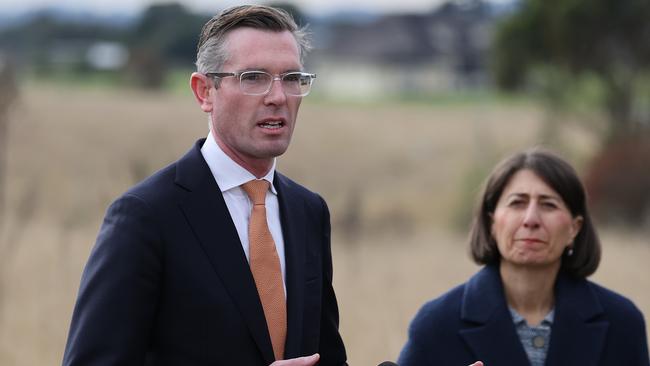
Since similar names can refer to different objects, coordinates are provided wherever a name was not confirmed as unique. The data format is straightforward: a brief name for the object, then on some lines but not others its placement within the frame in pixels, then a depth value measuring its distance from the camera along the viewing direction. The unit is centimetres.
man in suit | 415
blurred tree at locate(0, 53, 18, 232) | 1655
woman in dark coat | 664
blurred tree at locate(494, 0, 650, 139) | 3122
